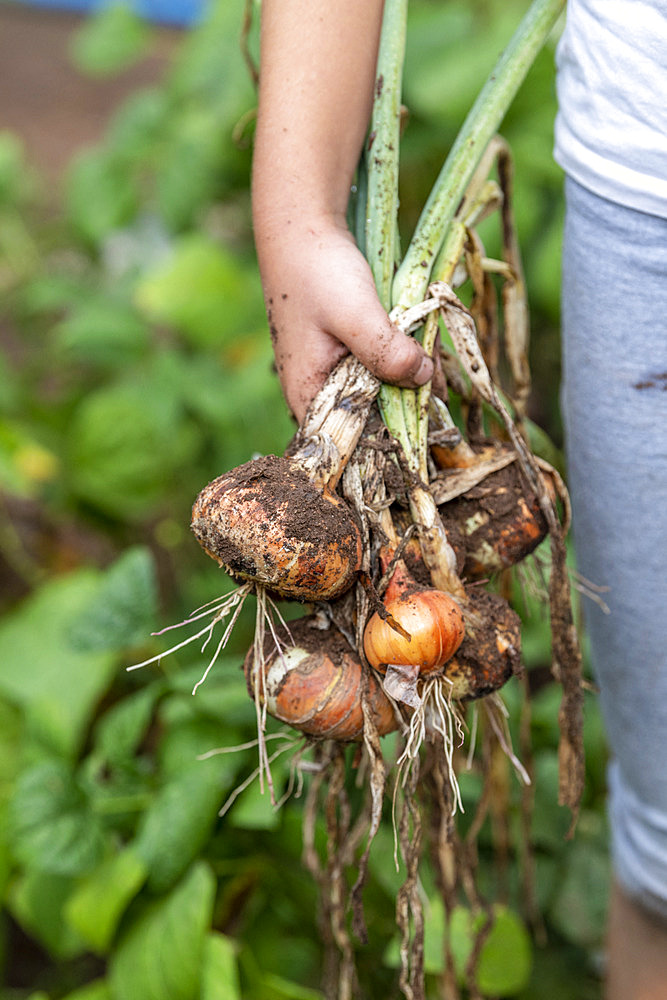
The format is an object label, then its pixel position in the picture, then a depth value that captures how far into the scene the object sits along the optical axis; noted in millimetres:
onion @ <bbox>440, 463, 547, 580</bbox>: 842
